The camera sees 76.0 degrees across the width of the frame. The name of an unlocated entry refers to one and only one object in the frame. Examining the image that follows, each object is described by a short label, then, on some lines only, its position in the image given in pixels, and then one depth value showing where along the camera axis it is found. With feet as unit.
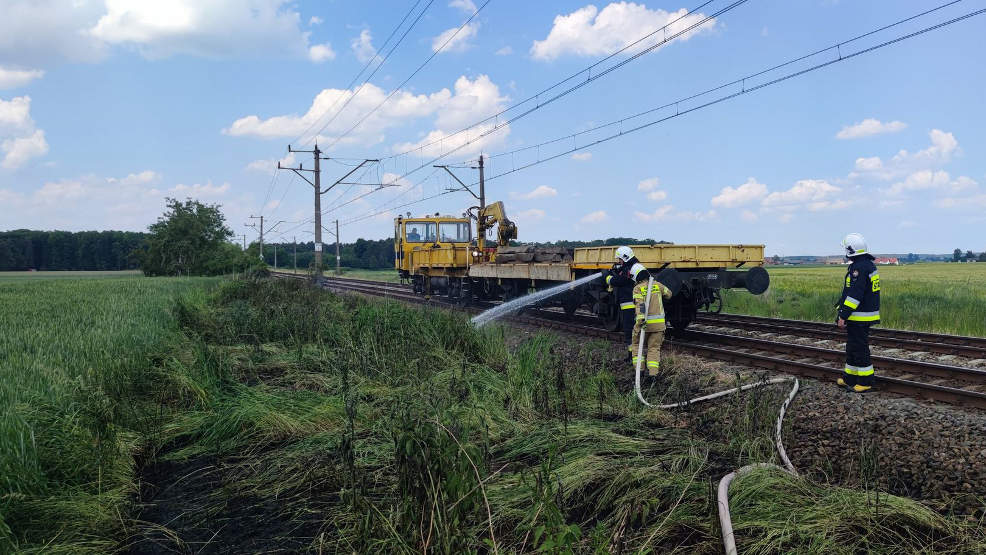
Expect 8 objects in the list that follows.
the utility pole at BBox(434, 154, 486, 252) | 65.87
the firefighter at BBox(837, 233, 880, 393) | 22.88
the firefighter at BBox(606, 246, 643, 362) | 30.01
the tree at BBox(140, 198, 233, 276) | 180.14
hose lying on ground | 10.22
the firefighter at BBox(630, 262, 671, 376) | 25.49
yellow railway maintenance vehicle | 36.22
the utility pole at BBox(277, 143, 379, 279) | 101.63
